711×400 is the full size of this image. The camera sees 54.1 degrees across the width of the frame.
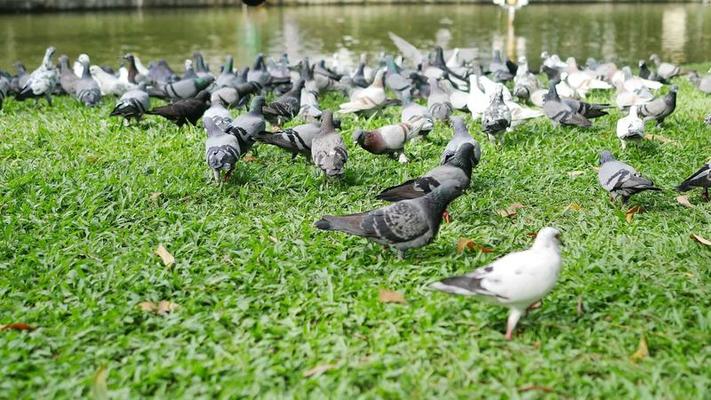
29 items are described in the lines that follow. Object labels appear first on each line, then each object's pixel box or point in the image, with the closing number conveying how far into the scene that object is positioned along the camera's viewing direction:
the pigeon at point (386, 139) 6.25
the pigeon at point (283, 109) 7.68
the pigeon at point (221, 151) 5.58
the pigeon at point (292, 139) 6.22
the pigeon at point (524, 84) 9.66
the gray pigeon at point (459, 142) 5.79
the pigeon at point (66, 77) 10.16
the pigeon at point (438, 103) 8.22
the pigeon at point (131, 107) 7.68
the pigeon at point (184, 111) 7.64
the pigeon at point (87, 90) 9.19
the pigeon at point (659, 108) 7.57
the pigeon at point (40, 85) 9.07
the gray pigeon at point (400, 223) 4.23
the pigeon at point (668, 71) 12.27
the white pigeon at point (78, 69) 11.67
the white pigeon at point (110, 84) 10.21
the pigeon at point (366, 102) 8.31
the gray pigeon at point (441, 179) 5.03
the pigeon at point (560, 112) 7.58
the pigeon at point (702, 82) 10.64
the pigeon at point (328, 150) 5.62
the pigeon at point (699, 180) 5.23
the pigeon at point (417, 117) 6.89
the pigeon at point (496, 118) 6.81
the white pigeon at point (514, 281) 3.39
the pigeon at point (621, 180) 5.08
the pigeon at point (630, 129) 6.57
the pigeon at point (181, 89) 9.05
